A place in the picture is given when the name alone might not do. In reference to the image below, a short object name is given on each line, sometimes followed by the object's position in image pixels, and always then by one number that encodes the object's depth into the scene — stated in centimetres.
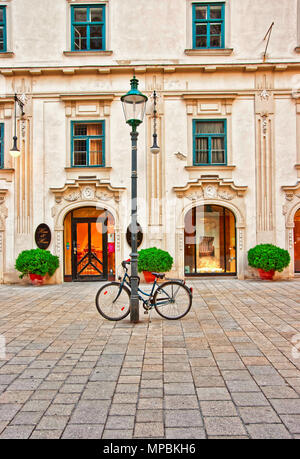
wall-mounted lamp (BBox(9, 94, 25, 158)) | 1180
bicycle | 691
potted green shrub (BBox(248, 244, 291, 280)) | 1194
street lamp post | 675
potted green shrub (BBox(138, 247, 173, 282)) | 1177
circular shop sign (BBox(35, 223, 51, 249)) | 1288
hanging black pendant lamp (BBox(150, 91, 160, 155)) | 1172
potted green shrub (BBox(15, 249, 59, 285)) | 1197
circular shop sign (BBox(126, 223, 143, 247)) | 1278
